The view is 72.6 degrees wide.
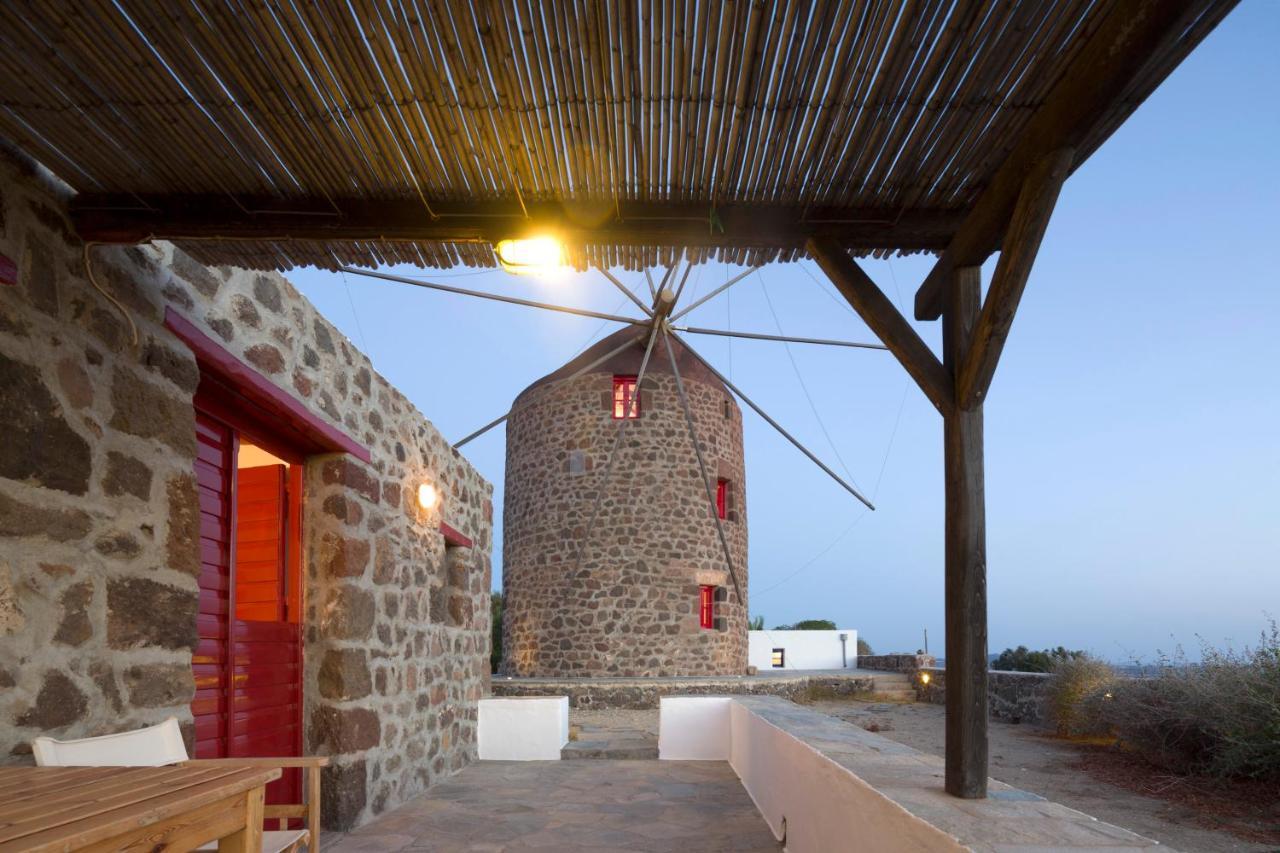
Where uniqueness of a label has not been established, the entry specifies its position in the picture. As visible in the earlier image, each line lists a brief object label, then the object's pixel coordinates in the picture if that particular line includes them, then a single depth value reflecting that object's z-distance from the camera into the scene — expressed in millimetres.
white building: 20203
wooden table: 1287
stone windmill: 13492
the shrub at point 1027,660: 14727
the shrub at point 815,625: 24797
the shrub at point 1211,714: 6383
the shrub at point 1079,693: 9039
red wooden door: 3402
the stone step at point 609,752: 6910
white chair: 2139
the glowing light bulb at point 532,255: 2766
